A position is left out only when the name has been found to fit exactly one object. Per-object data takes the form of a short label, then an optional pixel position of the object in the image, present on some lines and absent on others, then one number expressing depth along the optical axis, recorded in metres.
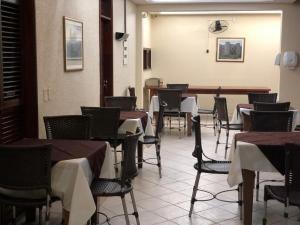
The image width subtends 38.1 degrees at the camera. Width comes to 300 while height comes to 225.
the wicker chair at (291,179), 2.88
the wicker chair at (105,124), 4.68
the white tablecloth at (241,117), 5.71
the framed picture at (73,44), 5.02
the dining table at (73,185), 2.84
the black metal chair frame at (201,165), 3.78
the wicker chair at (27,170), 2.68
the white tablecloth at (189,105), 7.78
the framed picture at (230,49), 10.73
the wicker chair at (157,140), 5.08
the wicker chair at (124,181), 3.15
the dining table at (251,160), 3.36
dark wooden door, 7.16
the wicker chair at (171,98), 7.56
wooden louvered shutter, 3.71
